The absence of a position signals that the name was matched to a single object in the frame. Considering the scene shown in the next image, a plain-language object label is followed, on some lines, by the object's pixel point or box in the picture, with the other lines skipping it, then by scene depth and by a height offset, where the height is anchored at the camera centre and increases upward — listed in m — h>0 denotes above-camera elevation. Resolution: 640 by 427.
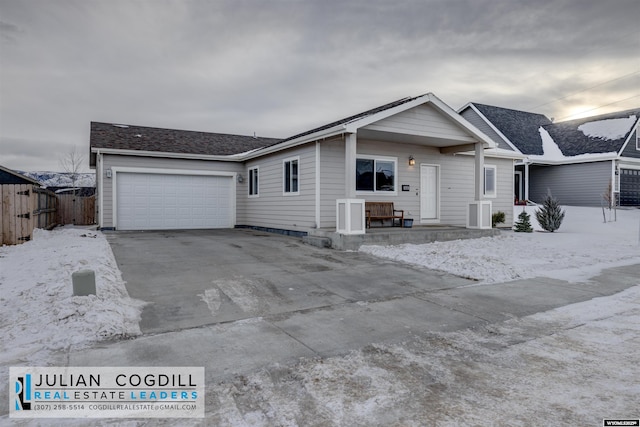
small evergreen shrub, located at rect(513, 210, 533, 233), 14.67 -0.58
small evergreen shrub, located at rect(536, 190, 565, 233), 14.08 -0.25
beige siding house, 11.22 +1.35
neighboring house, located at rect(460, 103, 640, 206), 19.30 +3.03
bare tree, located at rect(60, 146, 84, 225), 28.58 +3.73
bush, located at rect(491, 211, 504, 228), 15.17 -0.35
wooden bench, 11.93 -0.08
